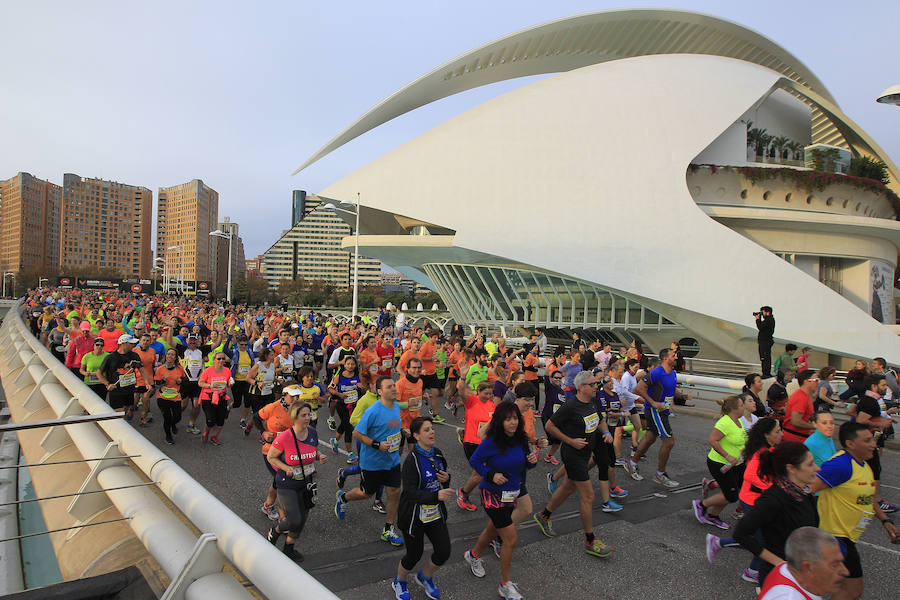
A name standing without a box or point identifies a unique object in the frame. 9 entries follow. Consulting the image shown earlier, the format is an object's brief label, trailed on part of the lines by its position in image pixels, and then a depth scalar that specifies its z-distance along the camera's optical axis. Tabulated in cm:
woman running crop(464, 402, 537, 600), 371
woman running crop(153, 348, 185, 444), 743
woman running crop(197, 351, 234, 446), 727
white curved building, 1861
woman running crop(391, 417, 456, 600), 357
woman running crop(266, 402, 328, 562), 410
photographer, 1279
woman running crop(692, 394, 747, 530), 482
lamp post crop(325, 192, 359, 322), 2335
